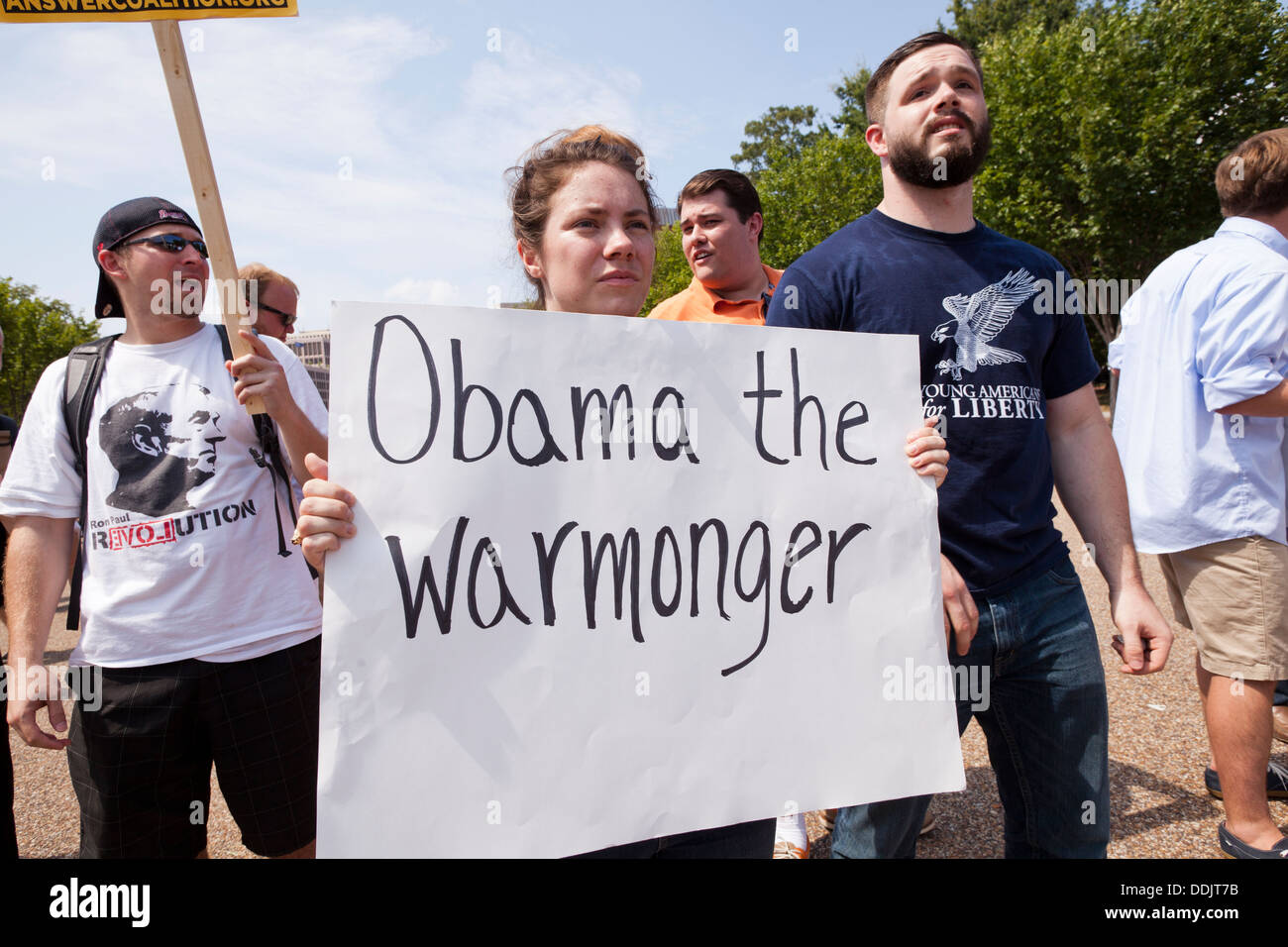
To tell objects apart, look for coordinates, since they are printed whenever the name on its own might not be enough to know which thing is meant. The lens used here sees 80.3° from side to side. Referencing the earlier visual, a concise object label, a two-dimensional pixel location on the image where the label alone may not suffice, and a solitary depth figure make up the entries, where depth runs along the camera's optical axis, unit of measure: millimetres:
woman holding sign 1545
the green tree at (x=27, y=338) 23609
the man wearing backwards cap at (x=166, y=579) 2082
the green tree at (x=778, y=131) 52469
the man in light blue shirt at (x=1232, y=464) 2439
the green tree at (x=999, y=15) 32531
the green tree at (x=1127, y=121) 18406
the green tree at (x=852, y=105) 31906
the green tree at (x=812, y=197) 16359
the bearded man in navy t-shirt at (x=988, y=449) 1789
